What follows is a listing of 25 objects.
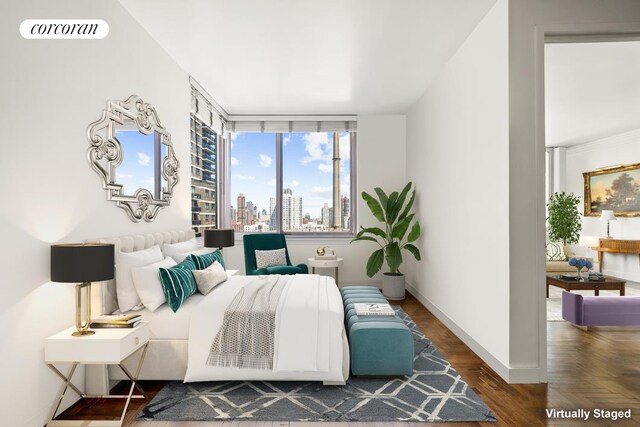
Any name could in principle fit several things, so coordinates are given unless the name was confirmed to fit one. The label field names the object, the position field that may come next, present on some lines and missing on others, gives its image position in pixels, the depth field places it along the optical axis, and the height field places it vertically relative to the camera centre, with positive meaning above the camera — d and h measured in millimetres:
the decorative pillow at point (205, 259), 3400 -426
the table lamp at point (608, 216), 6910 -44
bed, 2592 -947
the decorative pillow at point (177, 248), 3396 -316
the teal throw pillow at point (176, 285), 2758 -539
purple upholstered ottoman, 3895 -1025
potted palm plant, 5375 -288
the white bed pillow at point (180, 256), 3367 -378
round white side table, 5450 -717
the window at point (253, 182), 6371 +561
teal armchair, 4820 -479
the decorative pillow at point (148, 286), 2688 -524
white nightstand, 2127 -786
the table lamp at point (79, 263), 2082 -273
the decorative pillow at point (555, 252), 6496 -676
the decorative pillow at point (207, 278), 3109 -552
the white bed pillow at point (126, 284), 2695 -505
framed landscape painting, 6625 +435
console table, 6410 -597
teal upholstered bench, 2752 -1011
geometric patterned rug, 2285 -1241
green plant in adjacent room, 7086 -139
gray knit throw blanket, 2596 -880
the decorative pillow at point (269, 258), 5059 -606
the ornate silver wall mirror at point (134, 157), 2762 +487
